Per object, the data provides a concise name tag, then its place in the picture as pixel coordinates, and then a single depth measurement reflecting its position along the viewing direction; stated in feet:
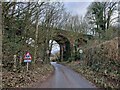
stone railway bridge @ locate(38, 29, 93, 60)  138.92
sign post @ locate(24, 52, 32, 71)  51.34
